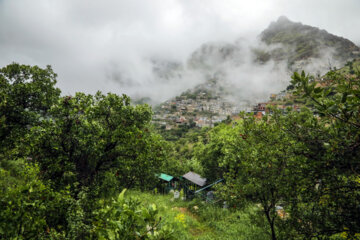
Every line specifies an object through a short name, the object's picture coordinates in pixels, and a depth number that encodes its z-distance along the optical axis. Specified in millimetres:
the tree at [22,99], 9836
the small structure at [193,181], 29202
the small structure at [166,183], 30130
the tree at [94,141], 8117
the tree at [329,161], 2721
